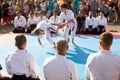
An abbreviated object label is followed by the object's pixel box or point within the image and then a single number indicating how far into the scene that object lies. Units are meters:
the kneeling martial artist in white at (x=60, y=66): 4.50
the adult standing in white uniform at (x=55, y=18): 14.56
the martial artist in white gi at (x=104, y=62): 4.46
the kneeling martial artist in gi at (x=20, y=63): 5.07
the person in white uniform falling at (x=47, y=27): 10.93
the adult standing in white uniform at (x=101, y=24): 14.34
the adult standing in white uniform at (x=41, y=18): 14.84
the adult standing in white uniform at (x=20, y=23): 14.71
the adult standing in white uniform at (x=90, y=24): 14.41
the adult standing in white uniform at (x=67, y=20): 11.35
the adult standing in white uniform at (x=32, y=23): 14.87
